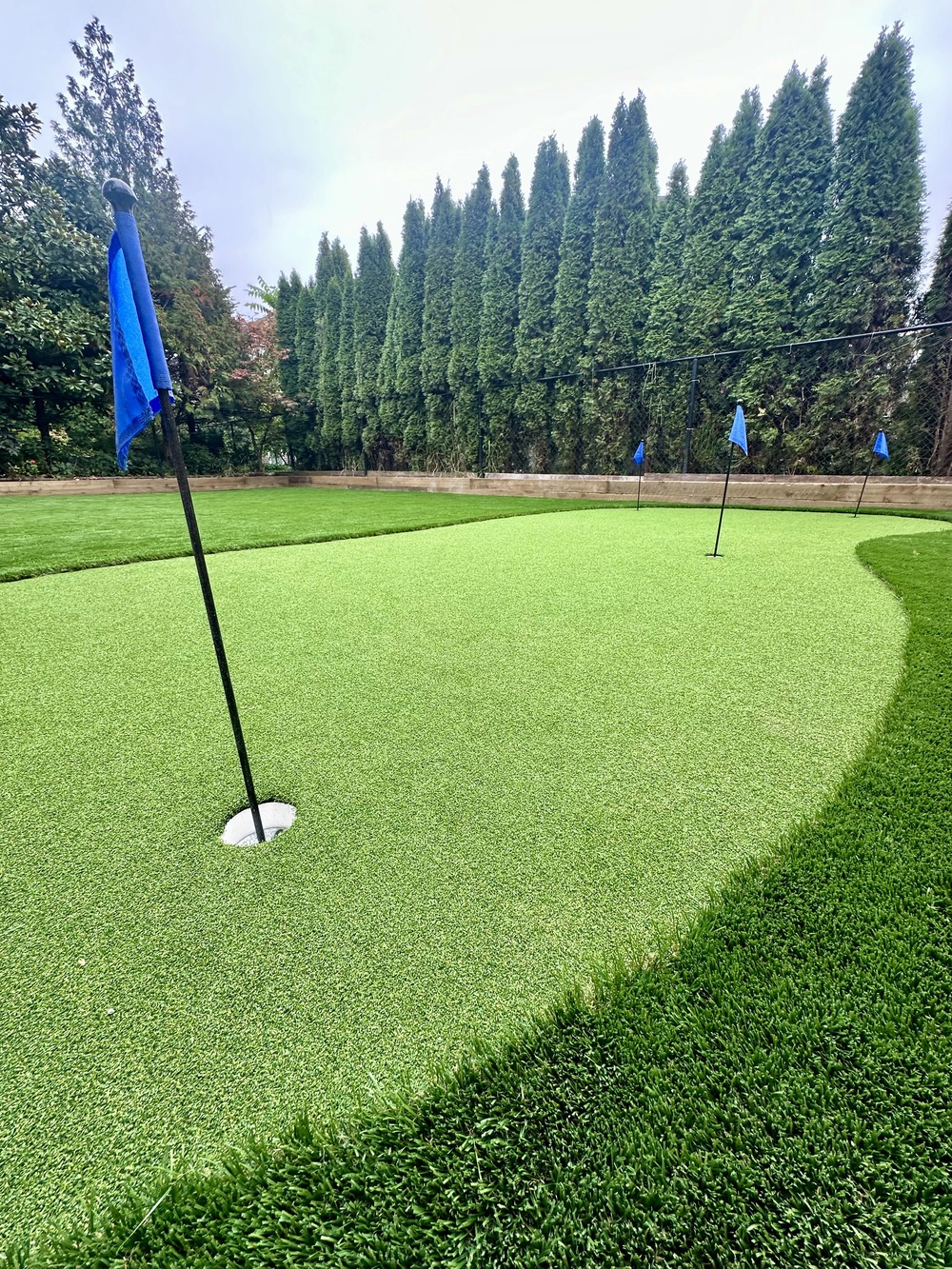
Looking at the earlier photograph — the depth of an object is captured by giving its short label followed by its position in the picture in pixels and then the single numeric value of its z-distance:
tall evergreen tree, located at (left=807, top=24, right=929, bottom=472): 8.23
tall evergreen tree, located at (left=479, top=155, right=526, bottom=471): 13.05
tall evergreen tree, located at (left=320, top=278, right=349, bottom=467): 18.06
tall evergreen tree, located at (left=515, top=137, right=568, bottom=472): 12.34
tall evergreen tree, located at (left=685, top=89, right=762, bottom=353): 9.62
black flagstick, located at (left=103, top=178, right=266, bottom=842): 1.02
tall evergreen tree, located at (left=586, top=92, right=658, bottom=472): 11.06
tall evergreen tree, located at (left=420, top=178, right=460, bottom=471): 14.61
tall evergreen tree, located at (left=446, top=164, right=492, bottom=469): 13.85
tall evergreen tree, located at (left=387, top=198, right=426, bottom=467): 15.30
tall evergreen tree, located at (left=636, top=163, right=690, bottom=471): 10.51
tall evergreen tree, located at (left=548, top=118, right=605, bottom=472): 11.66
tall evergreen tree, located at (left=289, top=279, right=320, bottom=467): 18.84
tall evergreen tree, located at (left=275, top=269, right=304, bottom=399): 19.23
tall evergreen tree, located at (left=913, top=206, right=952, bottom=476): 8.17
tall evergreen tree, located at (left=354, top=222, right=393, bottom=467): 16.58
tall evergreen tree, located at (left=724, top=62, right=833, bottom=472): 8.99
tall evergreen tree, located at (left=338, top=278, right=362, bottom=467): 17.58
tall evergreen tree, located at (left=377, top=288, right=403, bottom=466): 16.30
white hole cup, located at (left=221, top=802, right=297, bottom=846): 1.46
